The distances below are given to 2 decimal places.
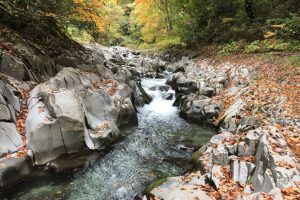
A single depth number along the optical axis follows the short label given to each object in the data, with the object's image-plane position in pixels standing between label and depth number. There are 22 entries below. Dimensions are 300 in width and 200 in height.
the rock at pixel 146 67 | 22.09
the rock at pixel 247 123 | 8.35
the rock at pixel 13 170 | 6.99
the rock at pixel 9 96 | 8.53
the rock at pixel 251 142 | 6.60
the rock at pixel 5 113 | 7.95
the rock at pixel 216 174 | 6.02
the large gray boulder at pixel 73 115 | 8.22
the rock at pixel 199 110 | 12.13
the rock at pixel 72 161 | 8.05
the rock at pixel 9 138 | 7.44
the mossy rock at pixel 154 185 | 6.71
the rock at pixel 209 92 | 14.02
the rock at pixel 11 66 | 9.71
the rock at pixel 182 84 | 15.44
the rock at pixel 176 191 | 5.74
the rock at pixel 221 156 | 6.64
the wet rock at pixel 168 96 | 16.08
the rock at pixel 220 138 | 7.67
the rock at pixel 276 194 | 4.69
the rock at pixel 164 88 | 17.48
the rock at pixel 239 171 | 5.89
